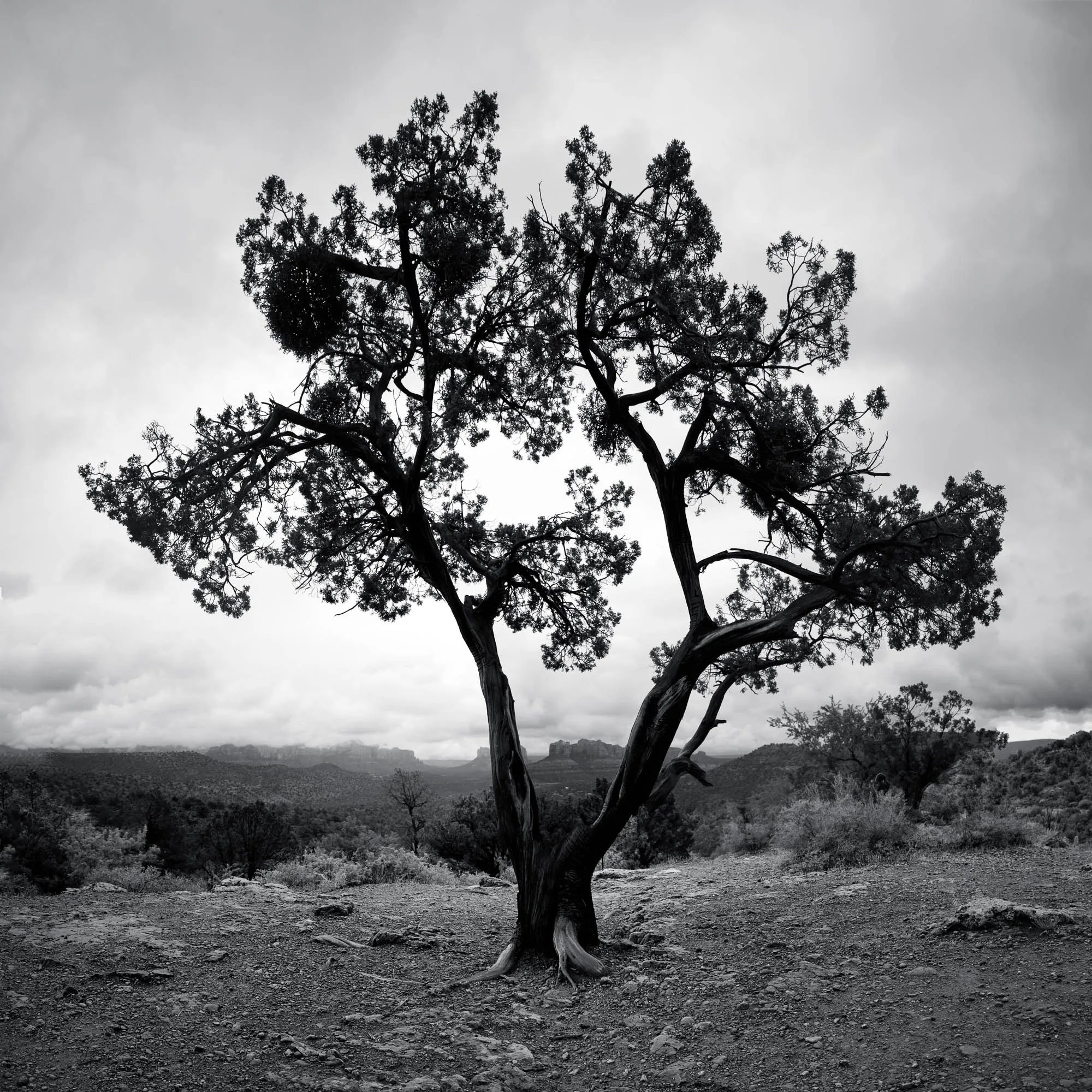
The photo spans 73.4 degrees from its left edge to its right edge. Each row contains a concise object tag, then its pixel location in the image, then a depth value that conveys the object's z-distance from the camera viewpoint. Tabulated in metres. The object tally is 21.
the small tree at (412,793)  26.53
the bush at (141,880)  13.57
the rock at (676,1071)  5.09
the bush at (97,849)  16.91
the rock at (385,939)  8.20
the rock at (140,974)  6.55
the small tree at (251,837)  20.94
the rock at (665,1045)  5.48
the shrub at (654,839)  23.84
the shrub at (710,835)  24.44
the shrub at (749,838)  20.44
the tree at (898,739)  25.97
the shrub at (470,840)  22.34
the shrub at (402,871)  14.30
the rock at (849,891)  9.08
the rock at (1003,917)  6.86
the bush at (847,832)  12.66
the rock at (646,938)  8.04
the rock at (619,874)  14.44
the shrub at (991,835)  13.00
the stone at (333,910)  9.41
